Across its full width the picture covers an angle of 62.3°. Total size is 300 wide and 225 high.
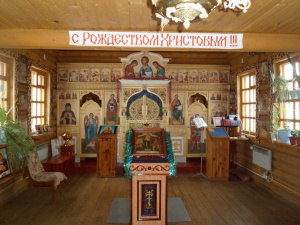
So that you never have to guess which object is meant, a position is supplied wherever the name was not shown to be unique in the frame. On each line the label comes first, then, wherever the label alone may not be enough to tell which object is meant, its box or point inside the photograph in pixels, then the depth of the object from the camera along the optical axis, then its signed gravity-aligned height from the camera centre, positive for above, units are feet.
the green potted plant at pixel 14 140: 13.87 -1.47
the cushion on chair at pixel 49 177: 15.23 -3.90
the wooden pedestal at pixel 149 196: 11.12 -3.69
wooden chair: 15.11 -3.88
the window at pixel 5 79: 15.94 +2.35
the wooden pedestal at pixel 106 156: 21.15 -3.50
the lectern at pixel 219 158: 20.21 -3.49
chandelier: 6.09 +2.72
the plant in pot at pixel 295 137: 14.20 -1.27
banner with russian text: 13.01 +4.00
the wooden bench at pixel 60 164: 19.10 -4.02
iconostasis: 24.23 +1.76
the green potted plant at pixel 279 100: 15.62 +1.01
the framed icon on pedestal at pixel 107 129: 21.45 -1.23
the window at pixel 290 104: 15.74 +0.74
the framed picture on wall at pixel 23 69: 17.73 +3.33
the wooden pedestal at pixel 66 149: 22.77 -3.14
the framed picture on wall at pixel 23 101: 17.76 +1.02
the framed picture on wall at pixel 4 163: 13.38 -2.67
